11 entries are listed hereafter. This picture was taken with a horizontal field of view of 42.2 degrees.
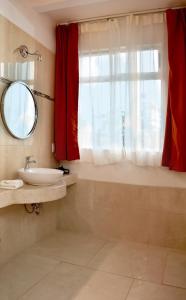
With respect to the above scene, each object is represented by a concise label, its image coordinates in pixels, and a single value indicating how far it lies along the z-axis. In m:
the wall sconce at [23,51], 2.53
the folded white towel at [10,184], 2.16
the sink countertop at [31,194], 2.07
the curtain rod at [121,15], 2.78
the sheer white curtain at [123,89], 2.81
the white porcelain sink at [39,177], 2.31
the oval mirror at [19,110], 2.38
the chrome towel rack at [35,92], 2.33
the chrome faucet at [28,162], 2.69
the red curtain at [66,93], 3.07
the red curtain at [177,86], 2.63
